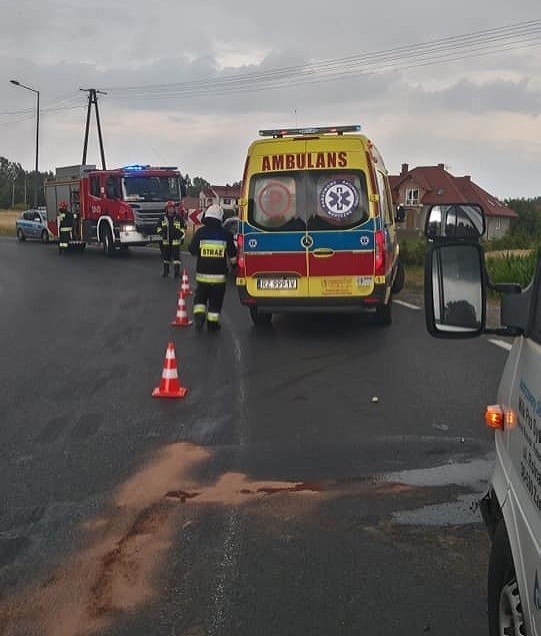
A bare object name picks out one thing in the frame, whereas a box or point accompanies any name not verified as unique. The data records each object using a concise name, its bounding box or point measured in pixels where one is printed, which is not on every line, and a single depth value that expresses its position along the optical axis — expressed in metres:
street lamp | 53.09
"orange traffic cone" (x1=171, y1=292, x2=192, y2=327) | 12.64
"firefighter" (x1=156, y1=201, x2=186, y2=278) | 20.92
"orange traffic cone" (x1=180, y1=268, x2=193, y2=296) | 13.61
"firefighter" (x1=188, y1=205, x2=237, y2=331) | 11.92
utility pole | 54.44
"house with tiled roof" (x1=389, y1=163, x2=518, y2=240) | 74.81
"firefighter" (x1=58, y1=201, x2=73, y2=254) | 30.53
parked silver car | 39.41
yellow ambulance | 11.03
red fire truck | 27.30
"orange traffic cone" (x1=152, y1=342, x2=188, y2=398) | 7.95
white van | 2.43
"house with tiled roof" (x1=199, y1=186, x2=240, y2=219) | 102.44
